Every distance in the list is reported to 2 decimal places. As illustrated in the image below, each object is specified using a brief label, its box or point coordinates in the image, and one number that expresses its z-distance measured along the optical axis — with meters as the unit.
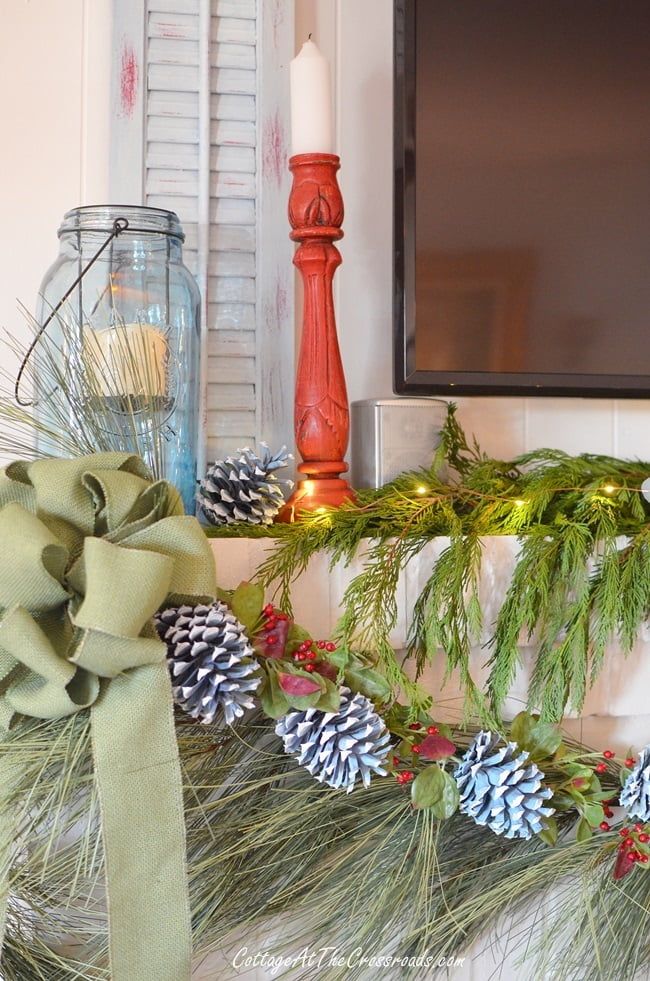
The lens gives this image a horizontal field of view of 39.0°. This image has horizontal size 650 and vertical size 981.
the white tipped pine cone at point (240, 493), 0.77
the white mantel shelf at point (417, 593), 0.73
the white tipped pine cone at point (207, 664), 0.58
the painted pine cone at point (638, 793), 0.71
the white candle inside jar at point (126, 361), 0.68
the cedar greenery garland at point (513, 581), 0.71
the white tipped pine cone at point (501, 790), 0.66
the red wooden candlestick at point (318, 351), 0.81
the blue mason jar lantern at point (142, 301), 0.74
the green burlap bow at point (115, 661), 0.52
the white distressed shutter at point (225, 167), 0.94
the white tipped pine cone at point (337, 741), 0.63
